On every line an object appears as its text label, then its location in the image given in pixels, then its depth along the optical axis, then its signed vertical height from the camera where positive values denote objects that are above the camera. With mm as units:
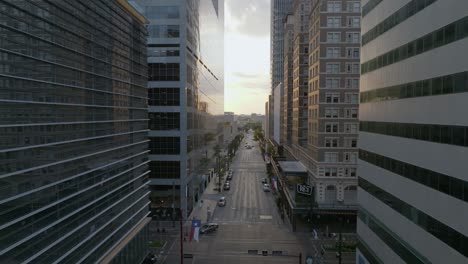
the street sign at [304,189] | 54531 -10690
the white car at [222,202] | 74312 -17368
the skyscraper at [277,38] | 172750 +39964
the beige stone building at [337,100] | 59156 +3274
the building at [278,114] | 121688 +2023
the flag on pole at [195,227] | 40438 -12429
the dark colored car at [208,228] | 56000 -17261
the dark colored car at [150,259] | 43750 -17305
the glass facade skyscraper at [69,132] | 20438 -982
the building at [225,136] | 189912 -9437
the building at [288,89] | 104125 +8907
